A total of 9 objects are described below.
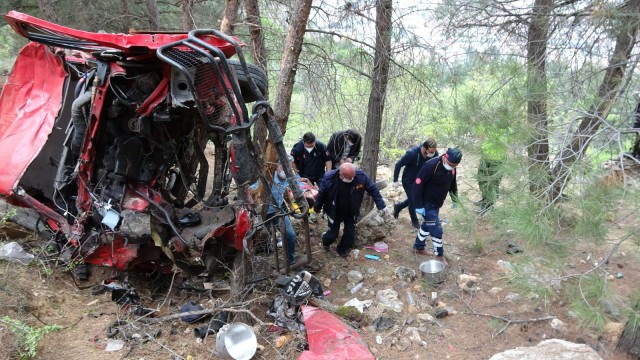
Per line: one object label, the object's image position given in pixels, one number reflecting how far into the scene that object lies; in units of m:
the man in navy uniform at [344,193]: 5.20
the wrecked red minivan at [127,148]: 3.31
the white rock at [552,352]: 3.21
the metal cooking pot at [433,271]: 4.88
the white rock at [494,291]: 4.67
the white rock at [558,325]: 3.95
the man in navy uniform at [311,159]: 6.64
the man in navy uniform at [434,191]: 5.30
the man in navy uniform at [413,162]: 6.07
